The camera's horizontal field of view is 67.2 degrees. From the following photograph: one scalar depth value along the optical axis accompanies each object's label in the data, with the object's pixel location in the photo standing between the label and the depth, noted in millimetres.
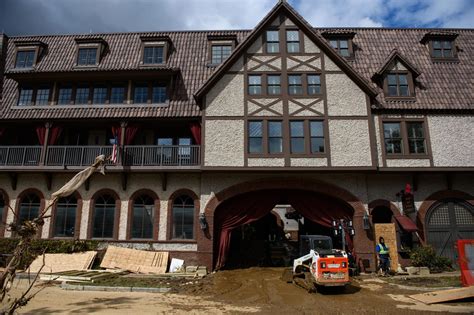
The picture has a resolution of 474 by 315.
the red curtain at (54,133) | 20995
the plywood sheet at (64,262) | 17969
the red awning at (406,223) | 18344
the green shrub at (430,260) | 17812
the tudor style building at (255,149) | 19172
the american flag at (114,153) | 18494
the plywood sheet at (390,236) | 18375
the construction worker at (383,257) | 17625
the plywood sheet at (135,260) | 18391
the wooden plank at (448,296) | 12250
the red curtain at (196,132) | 20344
